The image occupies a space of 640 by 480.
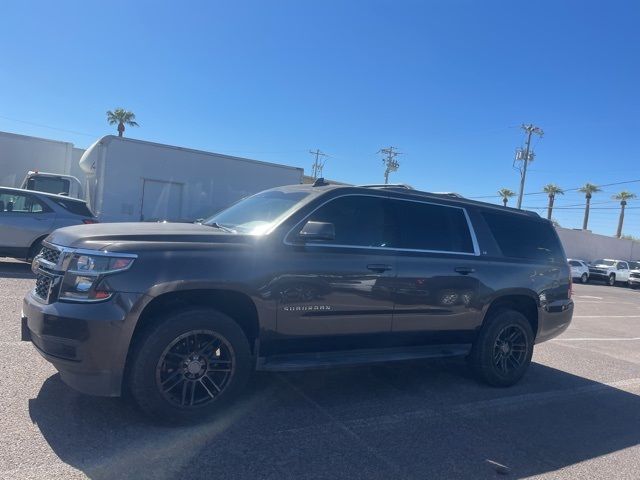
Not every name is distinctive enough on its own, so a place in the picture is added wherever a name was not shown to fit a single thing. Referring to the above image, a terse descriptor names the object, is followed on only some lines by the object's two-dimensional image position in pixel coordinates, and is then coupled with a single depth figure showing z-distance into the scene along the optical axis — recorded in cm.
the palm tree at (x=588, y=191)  6575
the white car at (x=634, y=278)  3271
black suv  362
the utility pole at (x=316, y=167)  7356
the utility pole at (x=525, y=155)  4594
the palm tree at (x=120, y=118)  4519
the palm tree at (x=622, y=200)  6612
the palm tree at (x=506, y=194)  7206
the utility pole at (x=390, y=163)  6512
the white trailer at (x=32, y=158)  1617
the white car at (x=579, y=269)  3158
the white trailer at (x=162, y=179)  1398
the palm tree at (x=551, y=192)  6788
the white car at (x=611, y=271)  3262
